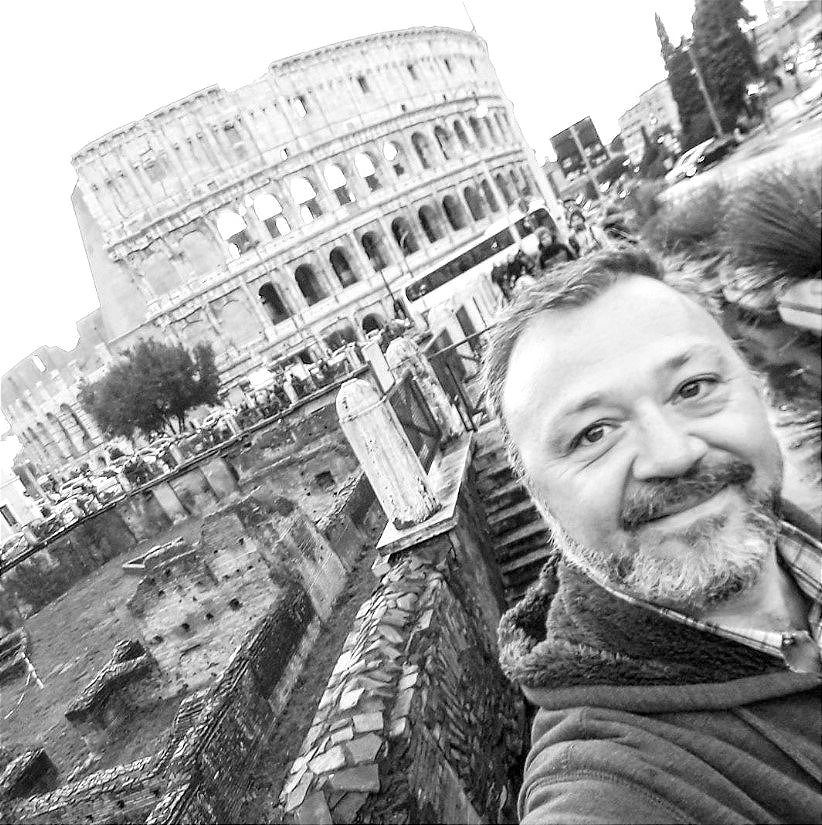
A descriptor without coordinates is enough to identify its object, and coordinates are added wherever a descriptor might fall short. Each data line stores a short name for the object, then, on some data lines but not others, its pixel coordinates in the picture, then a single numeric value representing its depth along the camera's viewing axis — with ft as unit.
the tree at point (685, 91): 109.70
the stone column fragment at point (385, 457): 16.16
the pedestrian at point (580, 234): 46.26
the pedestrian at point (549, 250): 36.22
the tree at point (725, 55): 94.38
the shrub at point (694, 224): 21.72
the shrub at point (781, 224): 12.82
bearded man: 3.40
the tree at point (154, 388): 94.89
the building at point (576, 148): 108.88
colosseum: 104.88
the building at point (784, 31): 79.35
